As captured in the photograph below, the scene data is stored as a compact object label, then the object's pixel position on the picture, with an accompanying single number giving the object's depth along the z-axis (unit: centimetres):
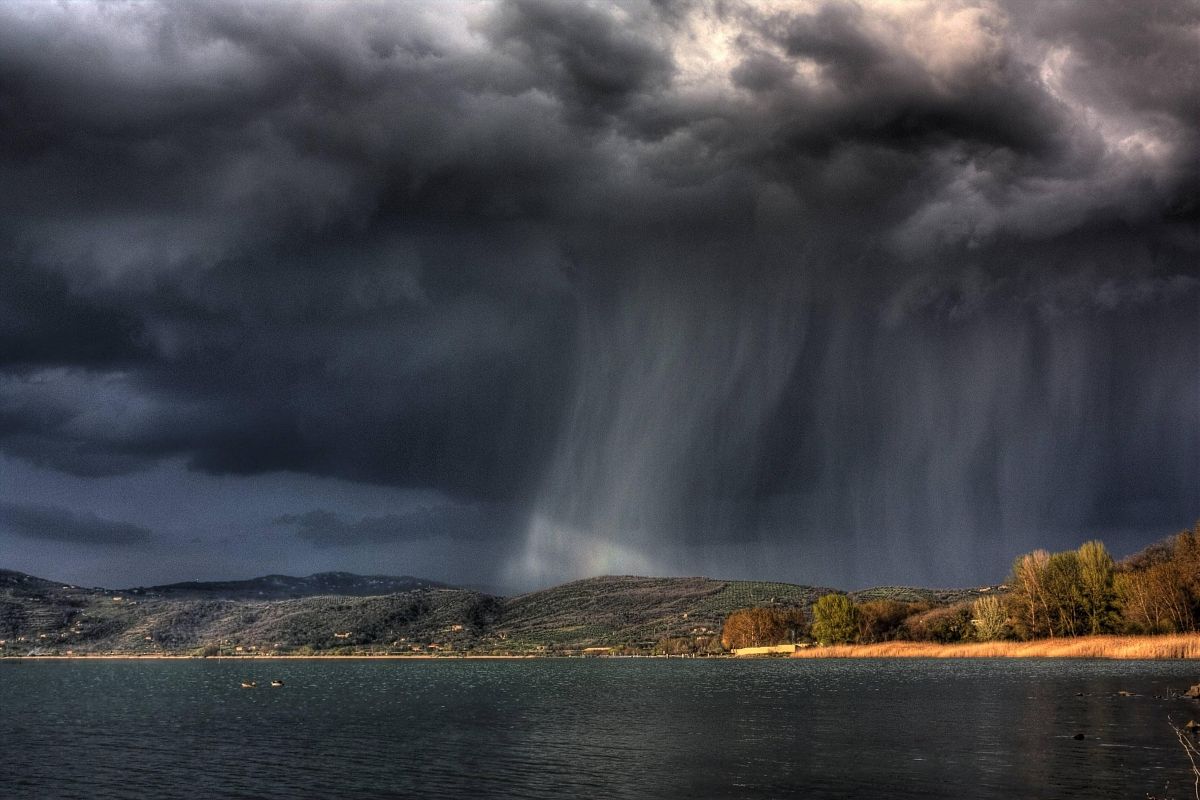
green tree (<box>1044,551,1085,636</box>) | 17238
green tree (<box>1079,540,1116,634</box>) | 16900
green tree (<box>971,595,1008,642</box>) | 18912
